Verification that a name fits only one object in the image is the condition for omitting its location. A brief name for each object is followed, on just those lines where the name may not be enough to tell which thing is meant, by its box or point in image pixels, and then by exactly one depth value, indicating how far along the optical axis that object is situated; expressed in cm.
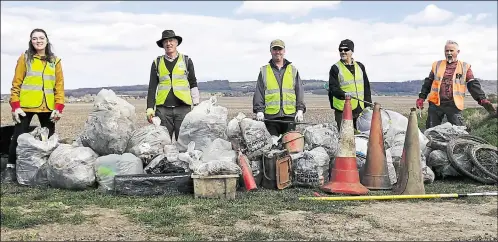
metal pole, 565
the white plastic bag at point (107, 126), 638
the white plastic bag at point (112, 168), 604
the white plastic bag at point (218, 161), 571
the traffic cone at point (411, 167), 613
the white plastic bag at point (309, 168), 638
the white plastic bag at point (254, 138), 650
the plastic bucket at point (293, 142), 671
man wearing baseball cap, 686
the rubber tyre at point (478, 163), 693
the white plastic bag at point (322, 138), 687
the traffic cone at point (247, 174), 611
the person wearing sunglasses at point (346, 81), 732
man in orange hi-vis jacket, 795
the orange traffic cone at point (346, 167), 614
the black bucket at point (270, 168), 633
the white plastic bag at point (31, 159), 639
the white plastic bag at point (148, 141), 643
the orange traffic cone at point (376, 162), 646
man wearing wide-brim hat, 666
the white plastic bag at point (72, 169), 608
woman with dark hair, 635
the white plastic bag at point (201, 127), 661
